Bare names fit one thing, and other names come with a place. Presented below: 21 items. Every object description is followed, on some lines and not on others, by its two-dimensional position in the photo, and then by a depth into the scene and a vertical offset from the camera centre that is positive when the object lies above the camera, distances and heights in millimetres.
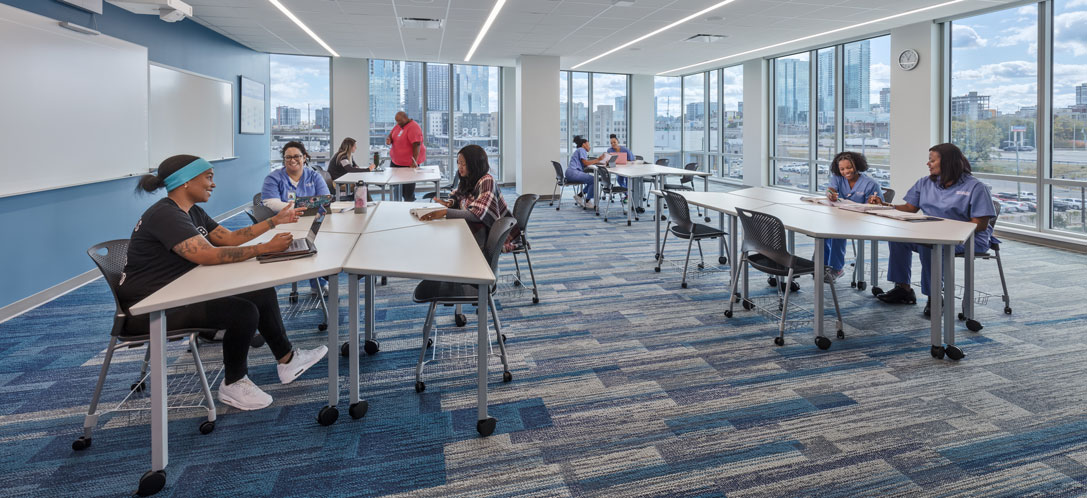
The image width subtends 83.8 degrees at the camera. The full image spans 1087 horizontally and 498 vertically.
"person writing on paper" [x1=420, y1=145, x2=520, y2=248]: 3789 +117
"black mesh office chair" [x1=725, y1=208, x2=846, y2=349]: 3529 -239
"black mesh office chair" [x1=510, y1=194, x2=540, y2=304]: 4297 +5
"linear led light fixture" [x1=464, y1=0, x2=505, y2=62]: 6755 +2474
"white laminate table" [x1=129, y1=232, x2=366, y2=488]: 2074 -271
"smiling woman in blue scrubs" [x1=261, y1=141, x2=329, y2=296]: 4277 +248
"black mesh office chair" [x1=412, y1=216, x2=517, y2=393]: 2930 -383
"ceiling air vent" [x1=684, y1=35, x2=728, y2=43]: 8927 +2620
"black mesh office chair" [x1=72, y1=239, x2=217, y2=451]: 2400 -490
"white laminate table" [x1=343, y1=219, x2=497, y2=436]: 2402 -205
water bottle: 4148 +102
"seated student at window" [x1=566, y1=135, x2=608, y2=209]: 9670 +745
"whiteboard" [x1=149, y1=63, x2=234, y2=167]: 6405 +1198
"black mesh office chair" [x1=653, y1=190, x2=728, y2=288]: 4918 -93
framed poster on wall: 9383 +1724
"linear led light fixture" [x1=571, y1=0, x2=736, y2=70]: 6836 +2500
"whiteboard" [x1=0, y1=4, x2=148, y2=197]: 4047 +848
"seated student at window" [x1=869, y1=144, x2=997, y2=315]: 3977 +84
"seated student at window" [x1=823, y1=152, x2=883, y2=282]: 4609 +210
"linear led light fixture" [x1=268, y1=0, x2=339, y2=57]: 6703 +2449
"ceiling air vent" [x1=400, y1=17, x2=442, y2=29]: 7641 +2452
